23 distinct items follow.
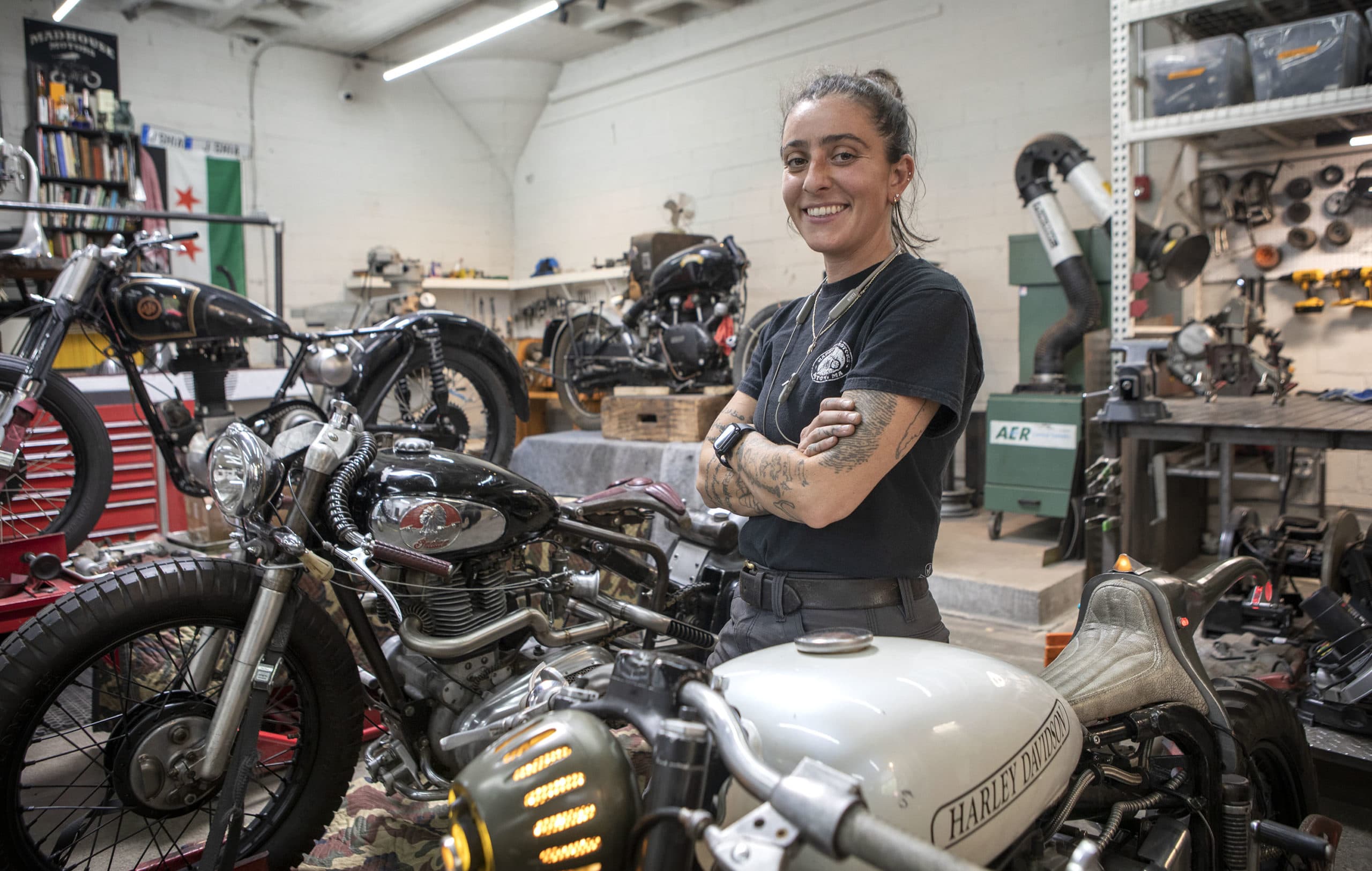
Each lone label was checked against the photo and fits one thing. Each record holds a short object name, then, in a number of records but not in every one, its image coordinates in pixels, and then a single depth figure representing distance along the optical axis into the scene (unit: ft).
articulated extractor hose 14.11
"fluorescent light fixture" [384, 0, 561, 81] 21.04
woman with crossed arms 3.53
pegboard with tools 13.39
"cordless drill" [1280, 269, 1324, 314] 13.71
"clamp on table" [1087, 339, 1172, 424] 8.73
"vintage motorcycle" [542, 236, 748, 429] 15.16
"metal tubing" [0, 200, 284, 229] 9.79
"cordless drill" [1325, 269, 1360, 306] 13.50
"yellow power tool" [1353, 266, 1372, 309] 13.19
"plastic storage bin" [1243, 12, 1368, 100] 9.61
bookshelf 20.76
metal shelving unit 9.65
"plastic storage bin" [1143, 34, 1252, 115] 10.36
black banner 21.58
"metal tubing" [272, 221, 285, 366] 12.94
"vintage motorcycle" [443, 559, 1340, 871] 2.06
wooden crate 12.56
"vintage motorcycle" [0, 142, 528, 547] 8.80
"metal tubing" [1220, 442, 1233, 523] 9.61
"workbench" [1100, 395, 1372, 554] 7.40
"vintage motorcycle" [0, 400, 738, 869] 5.01
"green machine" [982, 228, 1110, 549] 13.01
